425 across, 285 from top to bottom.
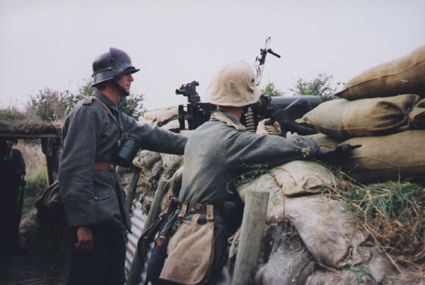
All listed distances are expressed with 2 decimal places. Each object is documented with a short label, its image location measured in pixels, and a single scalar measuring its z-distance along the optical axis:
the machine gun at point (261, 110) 3.42
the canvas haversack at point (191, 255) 2.59
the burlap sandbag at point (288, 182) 2.39
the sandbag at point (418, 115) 2.42
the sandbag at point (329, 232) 1.95
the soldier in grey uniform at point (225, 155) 2.67
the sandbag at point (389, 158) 2.46
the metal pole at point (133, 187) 5.80
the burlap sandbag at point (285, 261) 2.06
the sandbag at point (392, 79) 2.53
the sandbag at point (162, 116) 6.91
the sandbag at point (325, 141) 3.18
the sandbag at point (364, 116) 2.61
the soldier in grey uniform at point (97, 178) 2.78
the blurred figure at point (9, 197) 6.70
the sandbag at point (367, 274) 1.81
